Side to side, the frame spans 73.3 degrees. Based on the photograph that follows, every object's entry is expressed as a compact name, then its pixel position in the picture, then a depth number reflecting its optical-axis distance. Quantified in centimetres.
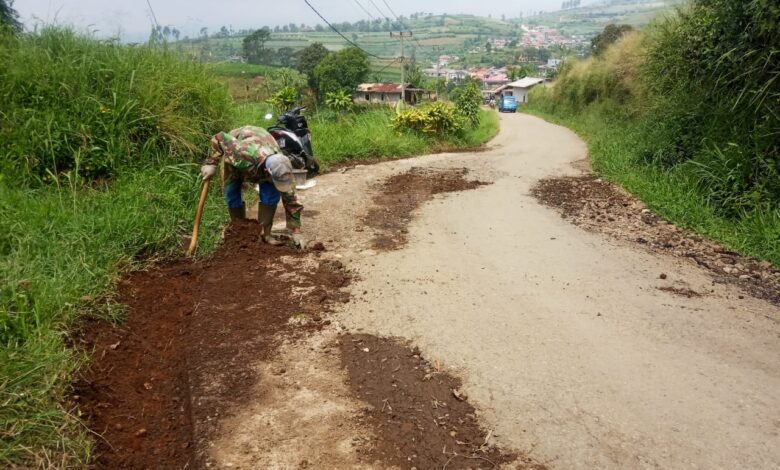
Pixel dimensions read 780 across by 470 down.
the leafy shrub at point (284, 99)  1342
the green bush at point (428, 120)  1338
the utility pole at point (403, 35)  2681
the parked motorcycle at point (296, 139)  646
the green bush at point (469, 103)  1889
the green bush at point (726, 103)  612
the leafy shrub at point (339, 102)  2064
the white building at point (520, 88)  6462
